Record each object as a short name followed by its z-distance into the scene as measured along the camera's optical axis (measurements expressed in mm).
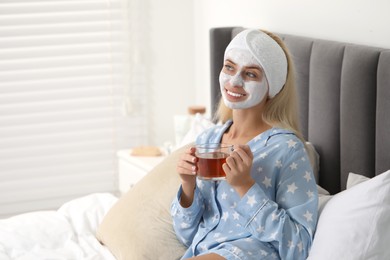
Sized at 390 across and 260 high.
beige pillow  2514
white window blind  4191
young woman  2180
